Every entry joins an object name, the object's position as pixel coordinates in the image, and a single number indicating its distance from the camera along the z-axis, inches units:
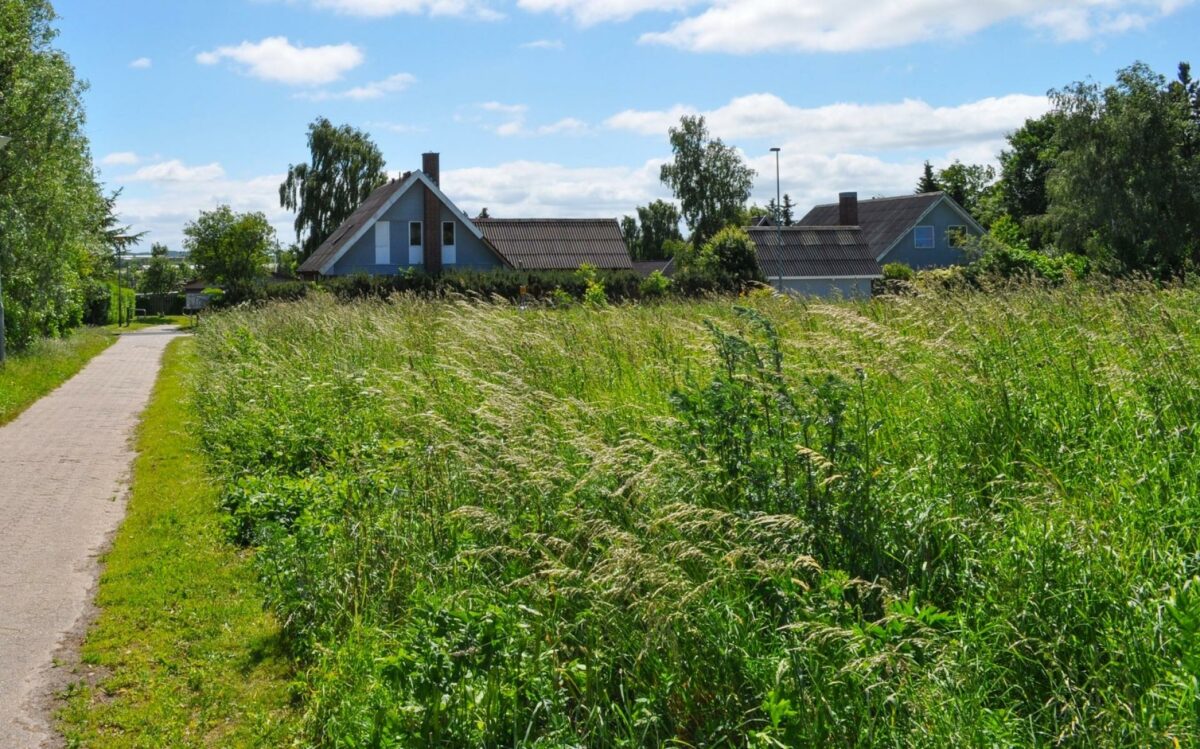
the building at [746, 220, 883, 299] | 2090.3
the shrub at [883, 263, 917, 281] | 1795.0
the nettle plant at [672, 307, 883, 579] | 200.7
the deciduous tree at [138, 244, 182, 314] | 3437.5
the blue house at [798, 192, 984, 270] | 2401.6
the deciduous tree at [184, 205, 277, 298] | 2652.6
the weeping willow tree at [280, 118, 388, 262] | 2842.0
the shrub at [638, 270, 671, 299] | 1353.5
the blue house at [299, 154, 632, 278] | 1998.0
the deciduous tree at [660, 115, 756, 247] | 3068.4
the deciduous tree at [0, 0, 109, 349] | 978.1
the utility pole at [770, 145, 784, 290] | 1963.6
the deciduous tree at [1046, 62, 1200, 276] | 1930.4
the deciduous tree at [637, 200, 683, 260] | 3831.2
